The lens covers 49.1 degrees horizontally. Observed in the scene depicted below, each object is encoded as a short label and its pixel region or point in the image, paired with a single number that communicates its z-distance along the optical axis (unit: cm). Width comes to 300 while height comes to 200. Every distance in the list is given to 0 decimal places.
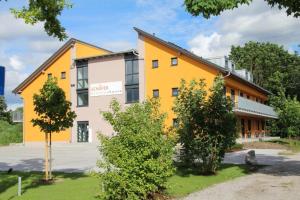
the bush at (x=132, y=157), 735
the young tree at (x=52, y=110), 1197
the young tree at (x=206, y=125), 1182
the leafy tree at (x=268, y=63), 4424
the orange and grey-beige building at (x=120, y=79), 2843
